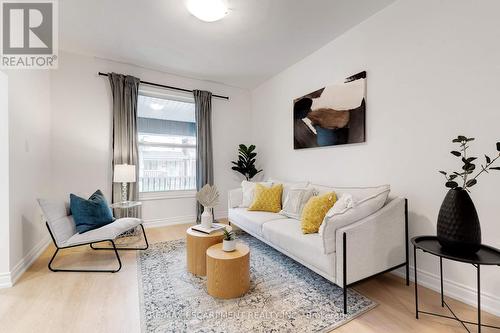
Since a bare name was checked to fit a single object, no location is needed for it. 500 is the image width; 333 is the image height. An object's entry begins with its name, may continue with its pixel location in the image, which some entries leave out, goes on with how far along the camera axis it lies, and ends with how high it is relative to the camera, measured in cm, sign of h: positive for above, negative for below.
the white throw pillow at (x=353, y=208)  178 -37
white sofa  176 -69
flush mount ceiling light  218 +156
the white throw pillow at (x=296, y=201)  281 -46
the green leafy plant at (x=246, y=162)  448 +7
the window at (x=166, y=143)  401 +42
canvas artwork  262 +66
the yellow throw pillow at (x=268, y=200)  319 -50
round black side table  133 -57
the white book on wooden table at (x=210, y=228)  235 -68
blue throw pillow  251 -54
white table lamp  317 -10
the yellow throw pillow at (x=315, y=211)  223 -48
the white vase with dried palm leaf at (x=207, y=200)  242 -37
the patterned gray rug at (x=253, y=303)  156 -110
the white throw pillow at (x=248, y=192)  350 -42
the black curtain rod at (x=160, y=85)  380 +141
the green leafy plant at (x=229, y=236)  201 -63
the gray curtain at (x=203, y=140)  422 +48
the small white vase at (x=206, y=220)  241 -59
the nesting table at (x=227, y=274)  184 -91
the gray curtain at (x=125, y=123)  354 +68
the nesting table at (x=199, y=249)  225 -85
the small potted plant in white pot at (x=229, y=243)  200 -69
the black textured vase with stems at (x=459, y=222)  141 -37
